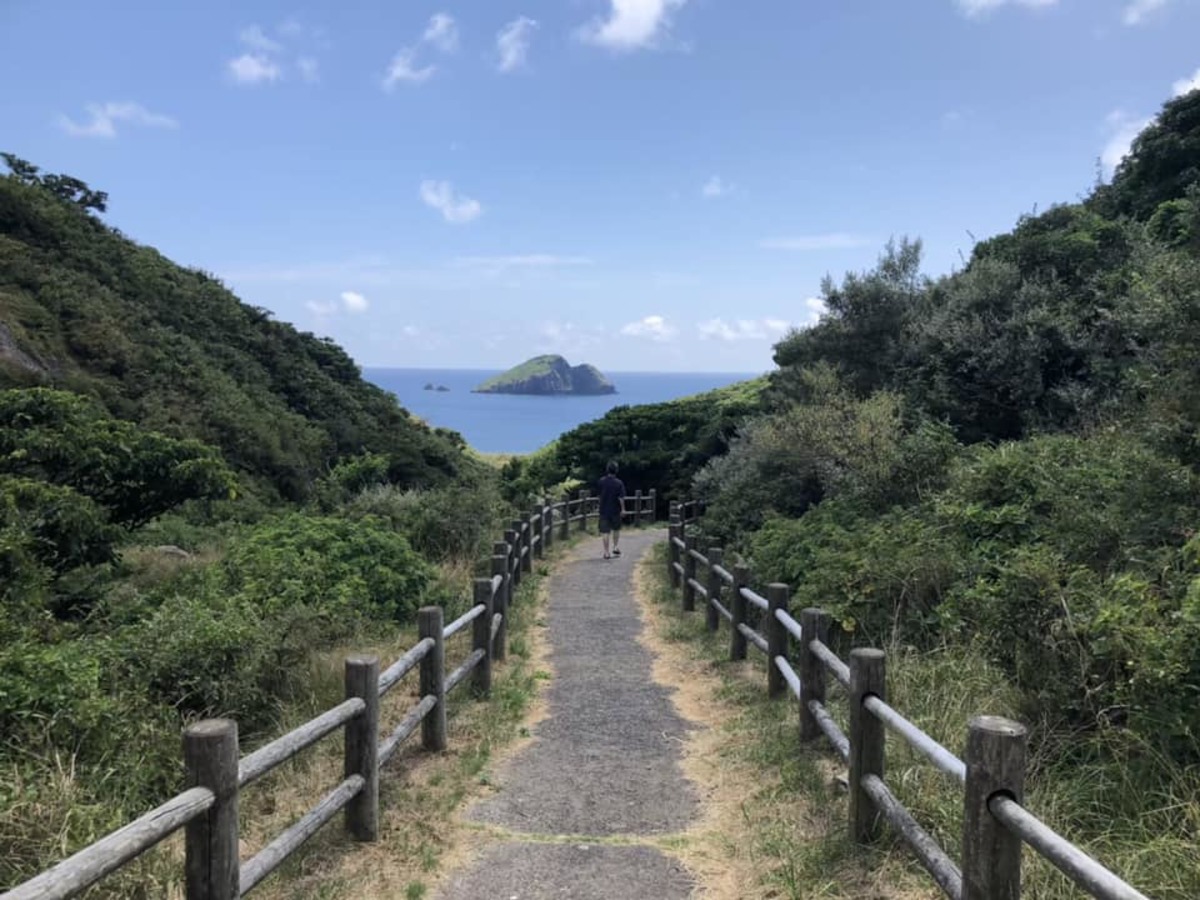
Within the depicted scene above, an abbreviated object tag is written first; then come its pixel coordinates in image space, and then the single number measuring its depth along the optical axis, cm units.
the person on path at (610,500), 1656
